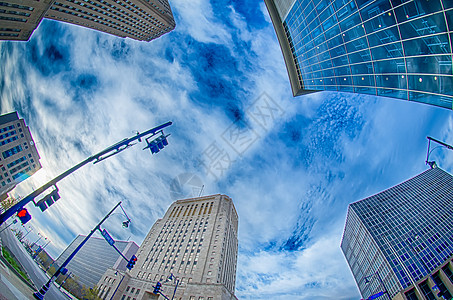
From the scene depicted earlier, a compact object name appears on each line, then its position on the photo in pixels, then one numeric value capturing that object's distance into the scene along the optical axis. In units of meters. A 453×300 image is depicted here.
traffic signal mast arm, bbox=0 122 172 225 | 7.72
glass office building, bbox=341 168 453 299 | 75.25
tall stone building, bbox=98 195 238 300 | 46.94
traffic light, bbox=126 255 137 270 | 18.74
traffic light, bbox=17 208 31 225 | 8.07
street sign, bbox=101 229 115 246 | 16.88
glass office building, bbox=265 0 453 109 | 12.53
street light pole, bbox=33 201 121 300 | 11.44
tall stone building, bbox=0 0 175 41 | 42.12
